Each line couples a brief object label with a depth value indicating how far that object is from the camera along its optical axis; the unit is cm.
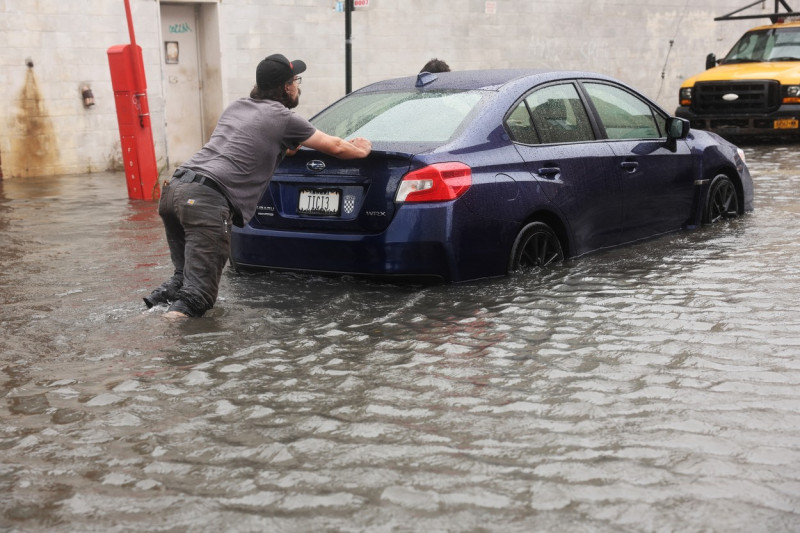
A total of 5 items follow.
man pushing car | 597
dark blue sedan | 622
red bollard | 1191
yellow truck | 1675
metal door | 1672
